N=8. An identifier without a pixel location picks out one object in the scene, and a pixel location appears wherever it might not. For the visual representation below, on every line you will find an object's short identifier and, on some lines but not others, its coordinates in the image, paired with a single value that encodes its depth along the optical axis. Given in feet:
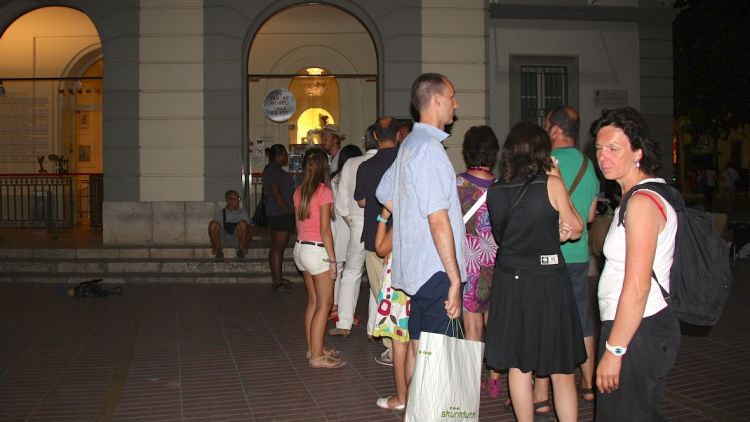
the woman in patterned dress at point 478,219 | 18.71
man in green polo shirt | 17.76
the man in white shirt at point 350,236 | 24.88
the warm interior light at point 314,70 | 60.81
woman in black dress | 14.35
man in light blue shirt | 14.52
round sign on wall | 57.52
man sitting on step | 42.39
